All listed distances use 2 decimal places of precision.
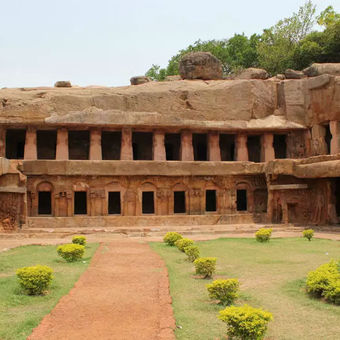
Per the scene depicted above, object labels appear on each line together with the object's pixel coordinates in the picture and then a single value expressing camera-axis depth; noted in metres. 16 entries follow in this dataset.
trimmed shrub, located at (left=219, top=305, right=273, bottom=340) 5.23
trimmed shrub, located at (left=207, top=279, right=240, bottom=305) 7.18
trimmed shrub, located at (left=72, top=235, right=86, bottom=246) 14.27
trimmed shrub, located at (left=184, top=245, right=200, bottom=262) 11.35
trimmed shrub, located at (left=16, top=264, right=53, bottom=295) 7.73
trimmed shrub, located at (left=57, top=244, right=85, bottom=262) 11.25
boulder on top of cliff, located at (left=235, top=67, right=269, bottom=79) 30.08
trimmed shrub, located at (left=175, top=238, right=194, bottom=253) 13.34
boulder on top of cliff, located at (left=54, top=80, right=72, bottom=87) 28.73
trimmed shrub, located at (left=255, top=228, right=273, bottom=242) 15.30
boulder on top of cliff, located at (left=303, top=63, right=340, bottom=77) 27.39
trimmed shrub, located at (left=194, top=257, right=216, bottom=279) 9.23
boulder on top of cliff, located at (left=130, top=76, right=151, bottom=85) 30.41
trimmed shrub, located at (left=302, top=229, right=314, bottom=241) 15.61
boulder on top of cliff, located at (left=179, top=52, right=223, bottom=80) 30.39
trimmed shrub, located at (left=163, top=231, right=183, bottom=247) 14.98
